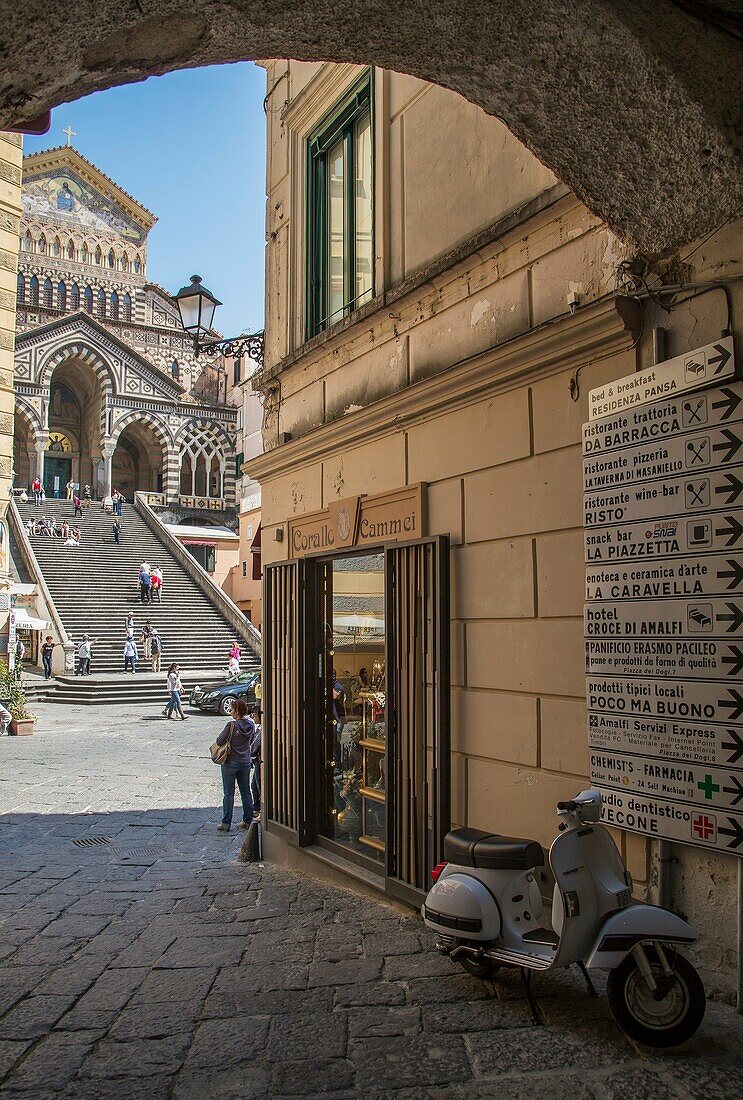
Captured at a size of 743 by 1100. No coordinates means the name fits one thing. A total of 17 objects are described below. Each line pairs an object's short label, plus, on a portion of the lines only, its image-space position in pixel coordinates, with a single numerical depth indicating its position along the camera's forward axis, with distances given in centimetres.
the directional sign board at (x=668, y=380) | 380
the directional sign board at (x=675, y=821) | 367
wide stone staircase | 2498
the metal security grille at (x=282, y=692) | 756
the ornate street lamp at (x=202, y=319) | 1103
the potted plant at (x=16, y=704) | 1769
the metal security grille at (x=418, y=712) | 540
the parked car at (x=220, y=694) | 2149
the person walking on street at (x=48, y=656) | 2550
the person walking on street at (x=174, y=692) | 2081
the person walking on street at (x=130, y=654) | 2633
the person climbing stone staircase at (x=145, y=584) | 3169
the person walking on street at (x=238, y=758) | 954
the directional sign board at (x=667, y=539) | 376
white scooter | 344
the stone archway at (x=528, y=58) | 322
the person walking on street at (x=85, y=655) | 2544
